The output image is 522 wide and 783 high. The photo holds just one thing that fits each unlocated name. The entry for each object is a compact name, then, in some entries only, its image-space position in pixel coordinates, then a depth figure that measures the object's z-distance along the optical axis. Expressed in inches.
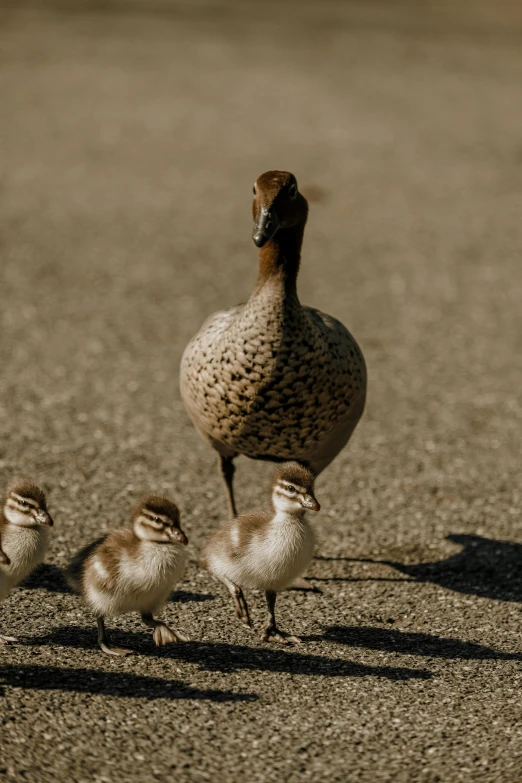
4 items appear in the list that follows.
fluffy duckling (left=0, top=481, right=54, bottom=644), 410.3
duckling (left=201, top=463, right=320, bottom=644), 426.0
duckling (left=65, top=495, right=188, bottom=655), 404.2
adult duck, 473.1
